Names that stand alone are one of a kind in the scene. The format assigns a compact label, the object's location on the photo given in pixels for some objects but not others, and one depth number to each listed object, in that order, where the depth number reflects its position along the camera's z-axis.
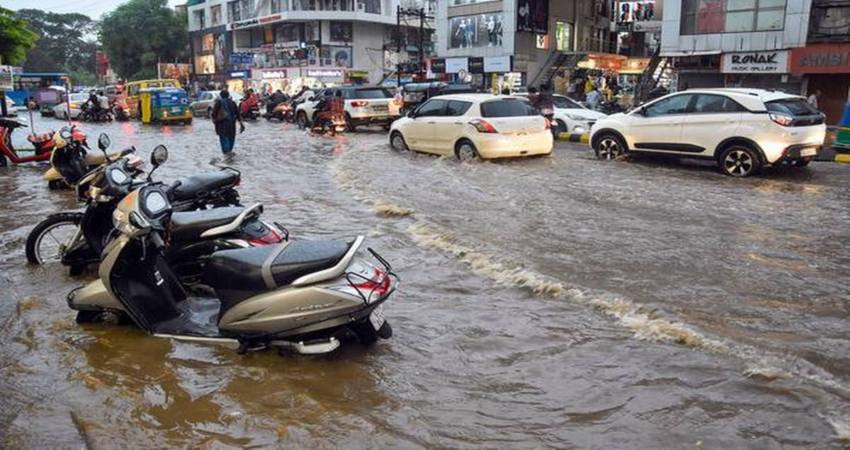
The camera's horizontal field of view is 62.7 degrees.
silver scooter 4.22
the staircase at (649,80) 30.68
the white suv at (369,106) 23.20
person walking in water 16.22
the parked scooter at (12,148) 14.01
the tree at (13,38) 16.73
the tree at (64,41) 92.79
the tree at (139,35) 67.75
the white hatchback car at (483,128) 14.06
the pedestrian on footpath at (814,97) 23.89
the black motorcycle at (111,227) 5.73
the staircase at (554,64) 42.31
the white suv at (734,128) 11.93
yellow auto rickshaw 28.12
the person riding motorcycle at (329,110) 22.42
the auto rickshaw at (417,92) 26.28
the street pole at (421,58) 40.94
